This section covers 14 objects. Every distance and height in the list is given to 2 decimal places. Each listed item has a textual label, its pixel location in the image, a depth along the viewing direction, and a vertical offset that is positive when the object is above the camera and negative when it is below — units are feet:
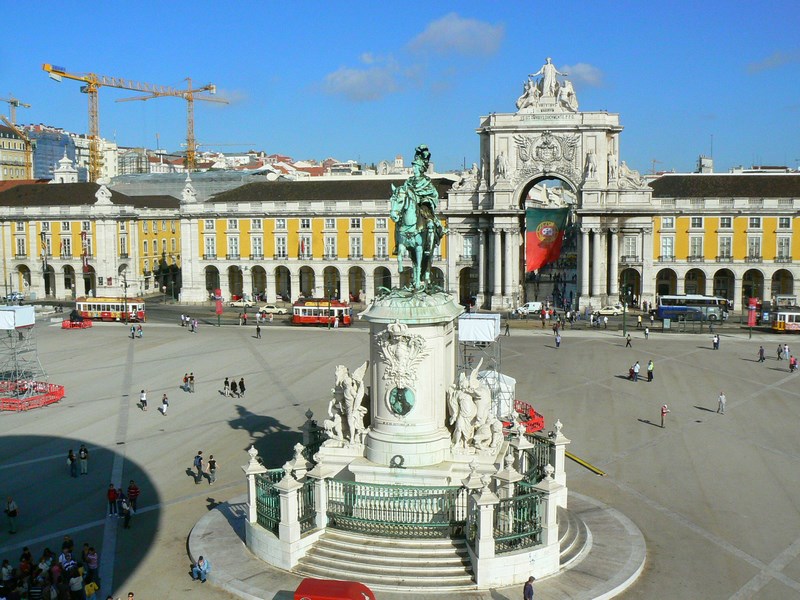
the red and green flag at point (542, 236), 238.48 +3.99
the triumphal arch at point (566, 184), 241.35 +16.95
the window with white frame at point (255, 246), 276.21 +3.39
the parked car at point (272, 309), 240.32 -14.59
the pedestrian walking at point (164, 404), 117.19 -19.47
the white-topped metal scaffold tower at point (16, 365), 128.26 -16.97
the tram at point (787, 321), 201.46 -17.44
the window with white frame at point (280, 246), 274.57 +3.20
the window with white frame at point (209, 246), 278.26 +3.76
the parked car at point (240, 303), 261.03 -14.00
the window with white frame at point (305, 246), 271.49 +2.98
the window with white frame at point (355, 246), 269.64 +2.64
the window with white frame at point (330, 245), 271.49 +3.11
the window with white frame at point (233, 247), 277.23 +3.26
